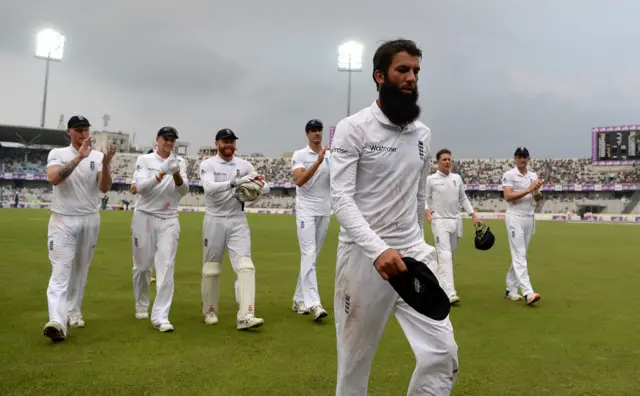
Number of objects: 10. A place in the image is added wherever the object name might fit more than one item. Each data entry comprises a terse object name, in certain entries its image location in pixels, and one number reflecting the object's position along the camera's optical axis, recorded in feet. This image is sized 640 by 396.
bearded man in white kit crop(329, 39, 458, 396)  11.02
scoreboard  189.06
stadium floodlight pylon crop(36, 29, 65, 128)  170.50
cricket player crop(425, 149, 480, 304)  29.43
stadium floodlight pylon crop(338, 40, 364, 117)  149.78
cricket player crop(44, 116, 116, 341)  19.65
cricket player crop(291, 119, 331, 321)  25.34
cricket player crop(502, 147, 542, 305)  29.40
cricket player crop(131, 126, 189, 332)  22.30
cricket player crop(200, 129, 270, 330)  22.86
